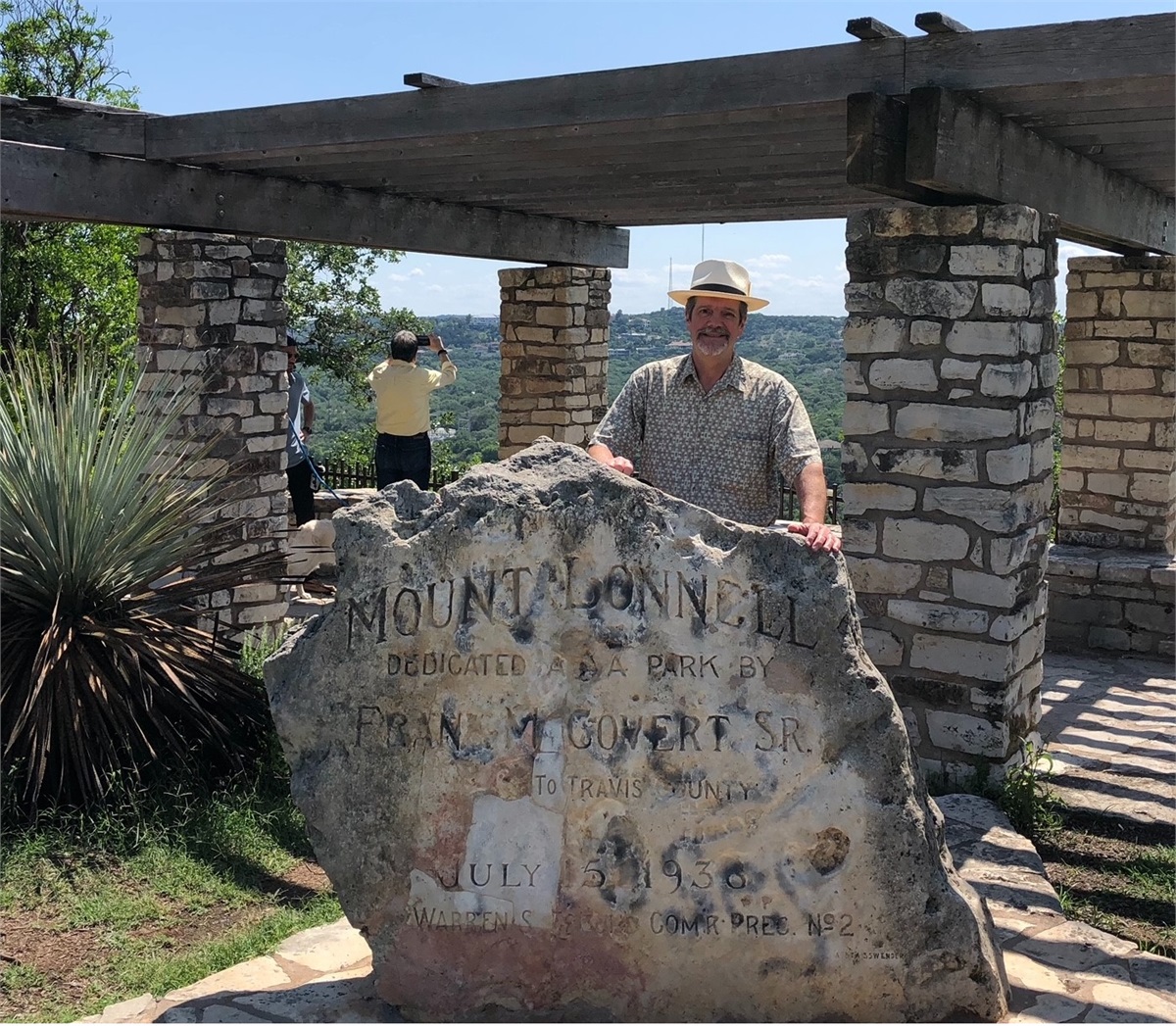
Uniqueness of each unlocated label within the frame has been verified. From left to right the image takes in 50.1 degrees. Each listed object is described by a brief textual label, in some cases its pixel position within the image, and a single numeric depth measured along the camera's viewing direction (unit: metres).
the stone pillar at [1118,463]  8.18
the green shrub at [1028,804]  5.30
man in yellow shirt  9.08
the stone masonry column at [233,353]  7.41
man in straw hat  3.93
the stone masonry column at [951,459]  5.34
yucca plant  5.02
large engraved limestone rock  3.05
